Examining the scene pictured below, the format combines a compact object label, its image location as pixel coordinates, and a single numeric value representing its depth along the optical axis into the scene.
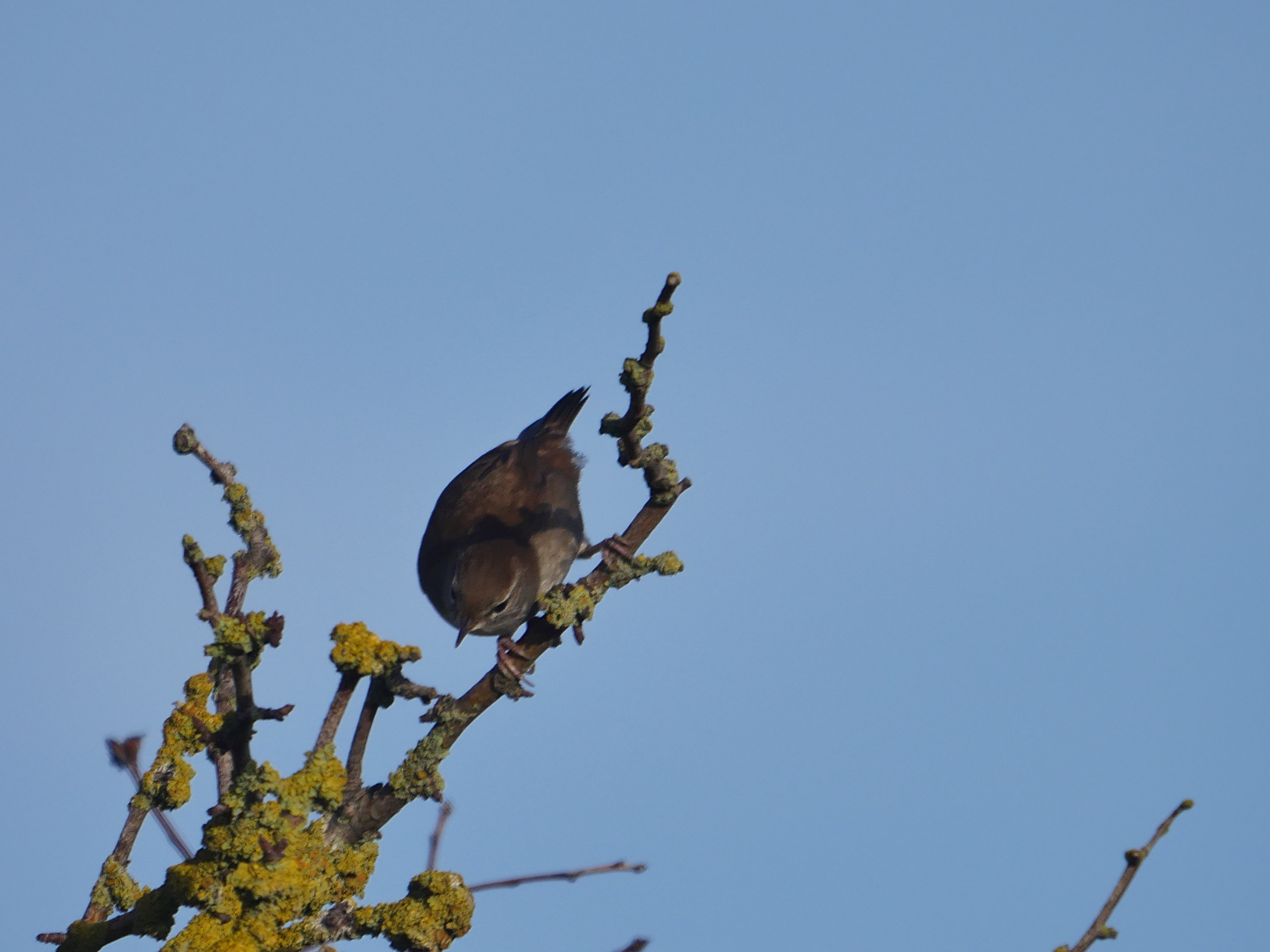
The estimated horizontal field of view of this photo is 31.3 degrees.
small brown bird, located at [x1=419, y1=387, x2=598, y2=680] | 13.18
